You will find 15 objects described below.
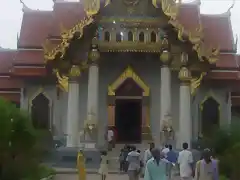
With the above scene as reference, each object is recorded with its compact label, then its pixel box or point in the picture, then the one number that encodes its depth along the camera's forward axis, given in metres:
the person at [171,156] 16.02
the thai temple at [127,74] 22.08
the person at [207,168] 10.47
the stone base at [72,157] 21.16
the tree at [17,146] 11.75
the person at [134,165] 14.06
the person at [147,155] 15.22
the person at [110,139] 22.53
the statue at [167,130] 21.82
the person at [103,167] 14.89
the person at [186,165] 13.42
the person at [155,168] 9.14
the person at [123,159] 19.15
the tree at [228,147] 12.37
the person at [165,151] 16.05
